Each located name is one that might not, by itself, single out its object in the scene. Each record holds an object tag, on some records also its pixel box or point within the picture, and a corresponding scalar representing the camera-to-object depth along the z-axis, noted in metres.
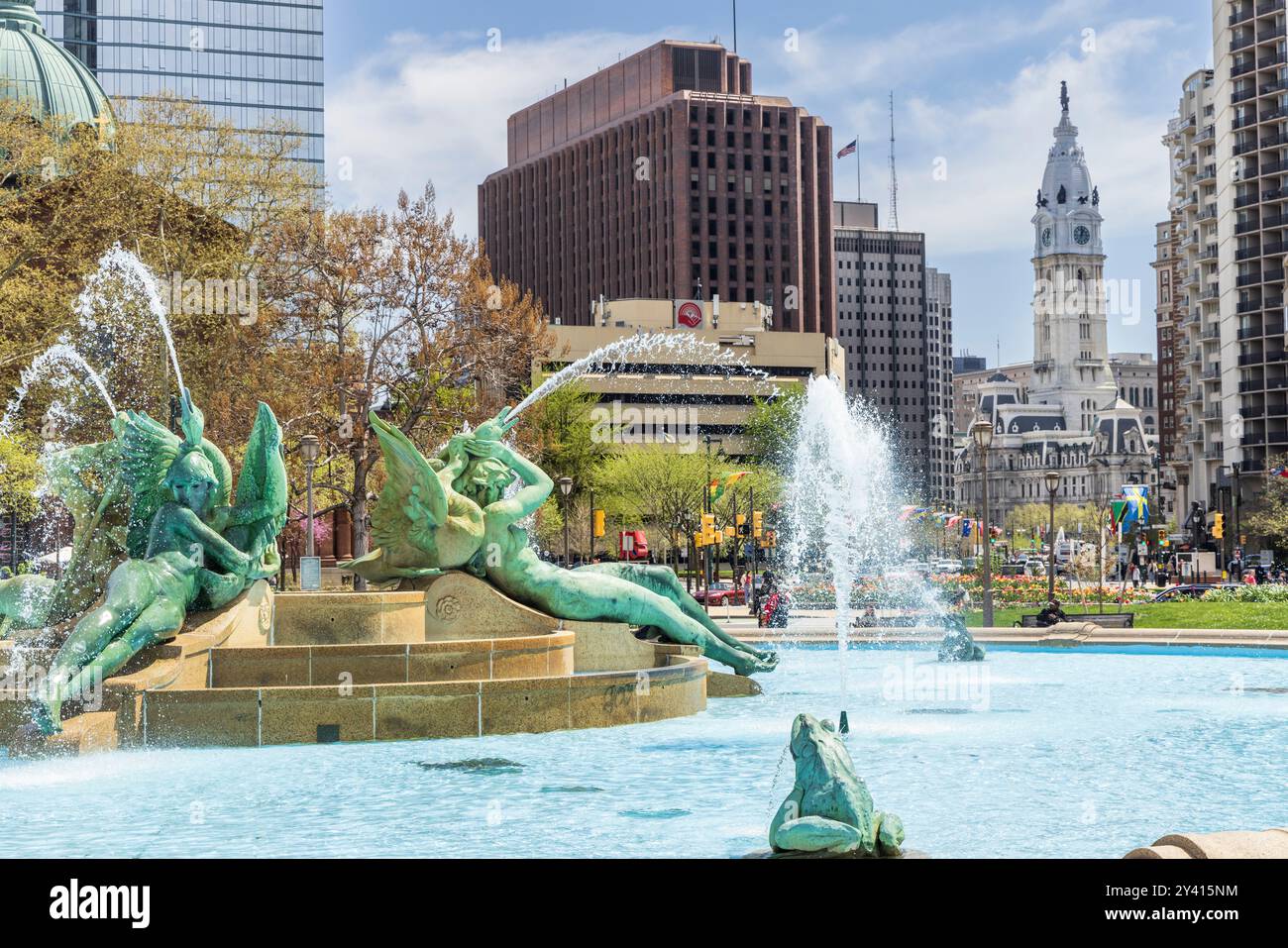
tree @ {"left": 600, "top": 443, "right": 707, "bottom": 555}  71.81
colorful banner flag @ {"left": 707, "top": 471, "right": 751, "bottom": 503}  62.73
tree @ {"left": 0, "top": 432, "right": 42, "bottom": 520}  38.72
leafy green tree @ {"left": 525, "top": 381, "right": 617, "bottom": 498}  64.81
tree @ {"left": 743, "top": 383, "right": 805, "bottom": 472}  82.06
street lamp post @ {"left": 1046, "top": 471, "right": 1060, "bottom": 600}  45.41
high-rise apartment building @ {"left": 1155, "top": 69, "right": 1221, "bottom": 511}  97.88
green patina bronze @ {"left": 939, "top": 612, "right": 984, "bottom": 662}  25.17
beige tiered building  103.00
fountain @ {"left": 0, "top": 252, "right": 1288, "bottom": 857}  10.88
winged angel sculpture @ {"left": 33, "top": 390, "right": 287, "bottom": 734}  15.39
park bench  32.53
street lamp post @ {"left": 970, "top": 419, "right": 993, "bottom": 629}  32.56
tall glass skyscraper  108.62
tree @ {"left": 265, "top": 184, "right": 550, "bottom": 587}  39.09
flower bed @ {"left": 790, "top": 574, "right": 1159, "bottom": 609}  43.97
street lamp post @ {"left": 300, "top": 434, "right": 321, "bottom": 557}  33.03
